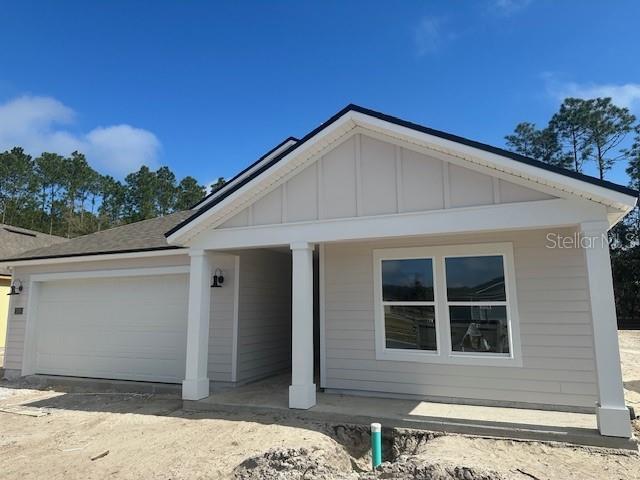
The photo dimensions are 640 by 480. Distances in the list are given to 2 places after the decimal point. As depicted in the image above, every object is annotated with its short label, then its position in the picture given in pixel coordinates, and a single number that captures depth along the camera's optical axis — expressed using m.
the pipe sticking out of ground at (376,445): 4.52
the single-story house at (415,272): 5.53
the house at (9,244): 17.00
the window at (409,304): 7.18
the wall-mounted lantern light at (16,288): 11.05
